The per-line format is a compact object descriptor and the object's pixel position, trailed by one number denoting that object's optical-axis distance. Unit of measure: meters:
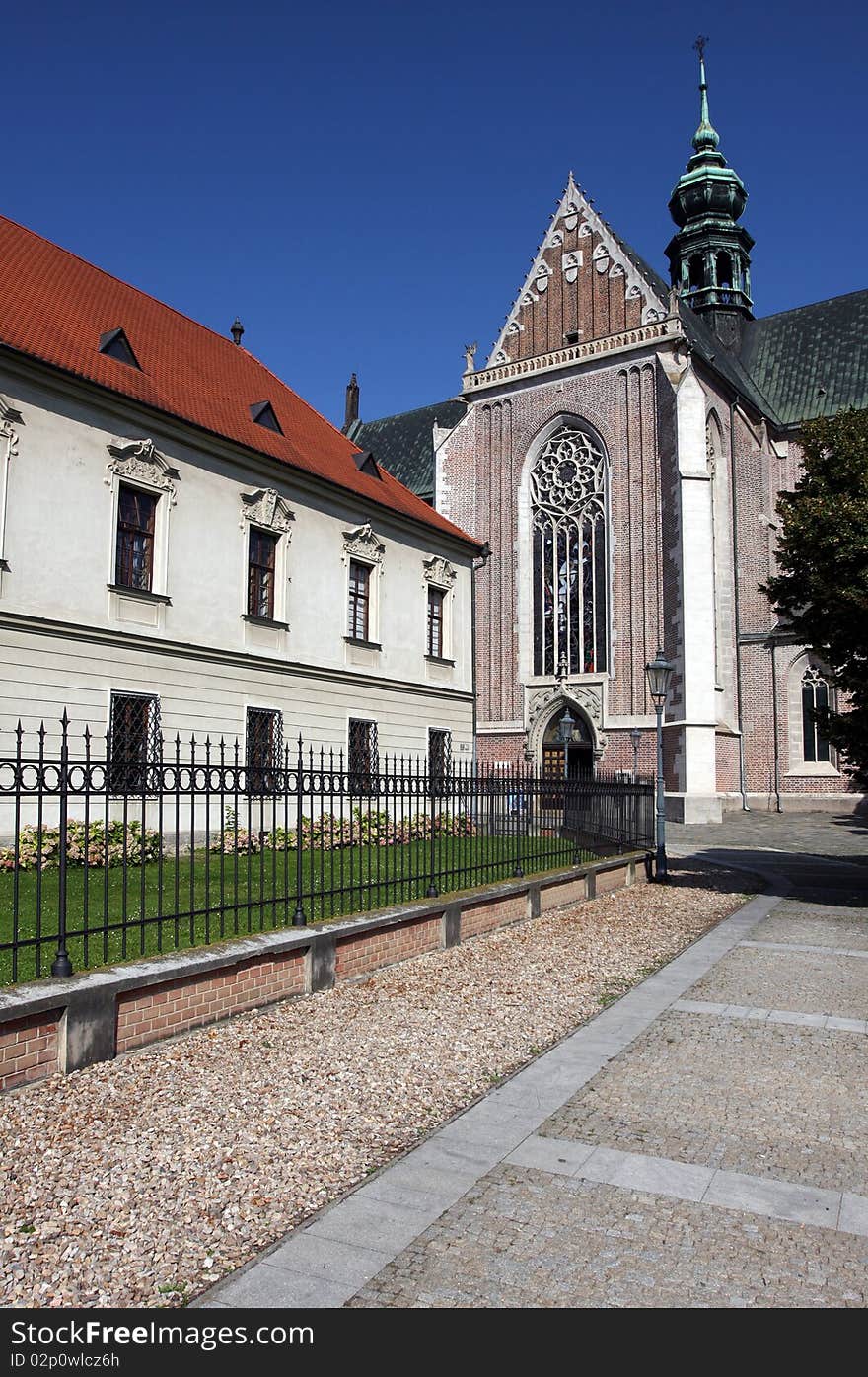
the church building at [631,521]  32.47
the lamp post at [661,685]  16.31
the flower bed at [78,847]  12.52
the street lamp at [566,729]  29.01
